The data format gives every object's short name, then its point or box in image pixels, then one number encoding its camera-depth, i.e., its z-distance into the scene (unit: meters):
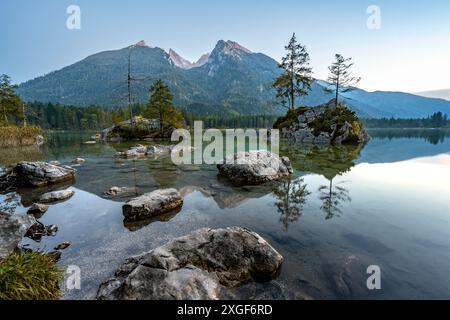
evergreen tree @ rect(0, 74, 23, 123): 45.19
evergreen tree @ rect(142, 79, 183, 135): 50.75
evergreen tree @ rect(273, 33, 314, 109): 49.81
